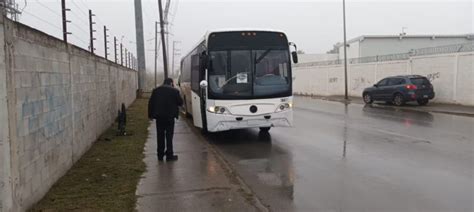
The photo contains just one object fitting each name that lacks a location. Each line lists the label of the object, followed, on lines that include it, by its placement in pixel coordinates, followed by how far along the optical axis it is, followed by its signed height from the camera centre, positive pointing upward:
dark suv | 23.92 -0.31
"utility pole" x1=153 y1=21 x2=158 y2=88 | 58.47 +6.28
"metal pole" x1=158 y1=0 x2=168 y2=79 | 30.56 +4.19
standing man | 9.27 -0.48
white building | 52.16 +4.89
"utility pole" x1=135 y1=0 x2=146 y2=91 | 28.86 +2.96
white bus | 11.88 +0.20
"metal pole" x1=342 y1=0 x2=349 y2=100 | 33.94 +5.49
